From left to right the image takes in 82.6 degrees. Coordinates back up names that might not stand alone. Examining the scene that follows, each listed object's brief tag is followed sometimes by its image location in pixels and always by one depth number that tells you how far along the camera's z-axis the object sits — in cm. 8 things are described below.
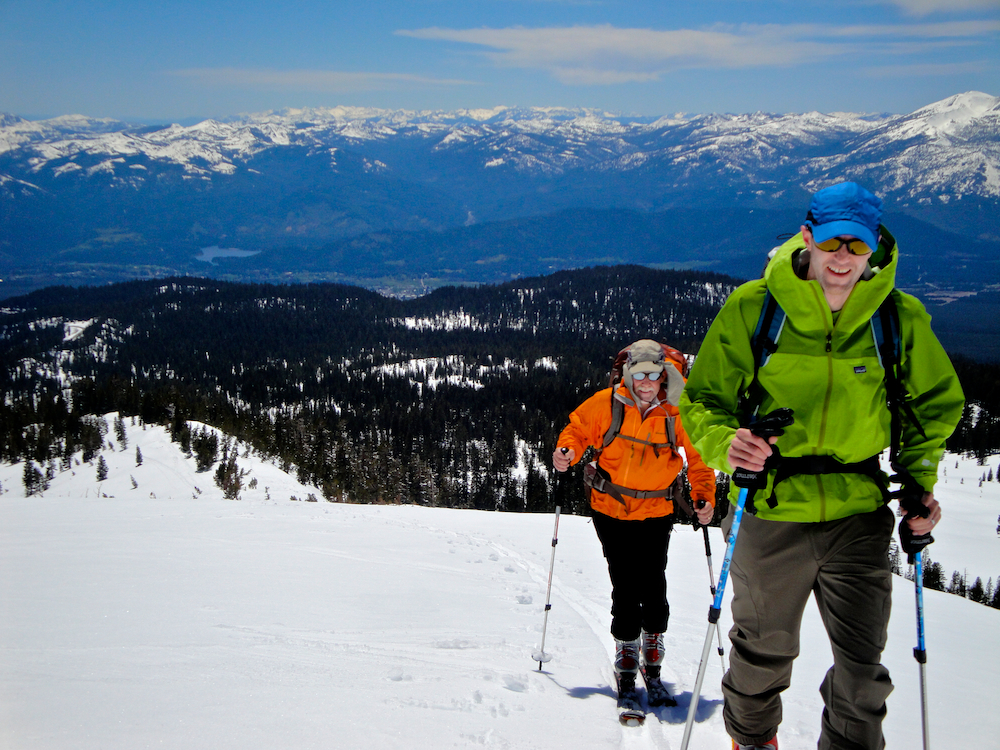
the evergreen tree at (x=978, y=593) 4524
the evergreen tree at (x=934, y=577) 4674
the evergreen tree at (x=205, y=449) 4162
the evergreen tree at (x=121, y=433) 4770
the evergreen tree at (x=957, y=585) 4747
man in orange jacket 513
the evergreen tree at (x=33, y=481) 3681
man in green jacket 310
